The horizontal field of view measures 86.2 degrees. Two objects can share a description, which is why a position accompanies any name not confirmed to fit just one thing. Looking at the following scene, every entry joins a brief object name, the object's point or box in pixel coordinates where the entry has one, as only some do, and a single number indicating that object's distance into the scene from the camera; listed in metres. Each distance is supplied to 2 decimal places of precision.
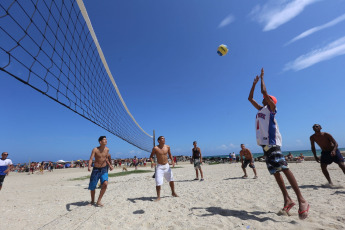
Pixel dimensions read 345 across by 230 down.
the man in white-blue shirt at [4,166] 5.78
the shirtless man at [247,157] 7.15
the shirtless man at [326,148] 4.31
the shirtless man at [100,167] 4.03
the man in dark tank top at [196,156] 7.27
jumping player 2.59
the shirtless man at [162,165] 4.32
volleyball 5.71
